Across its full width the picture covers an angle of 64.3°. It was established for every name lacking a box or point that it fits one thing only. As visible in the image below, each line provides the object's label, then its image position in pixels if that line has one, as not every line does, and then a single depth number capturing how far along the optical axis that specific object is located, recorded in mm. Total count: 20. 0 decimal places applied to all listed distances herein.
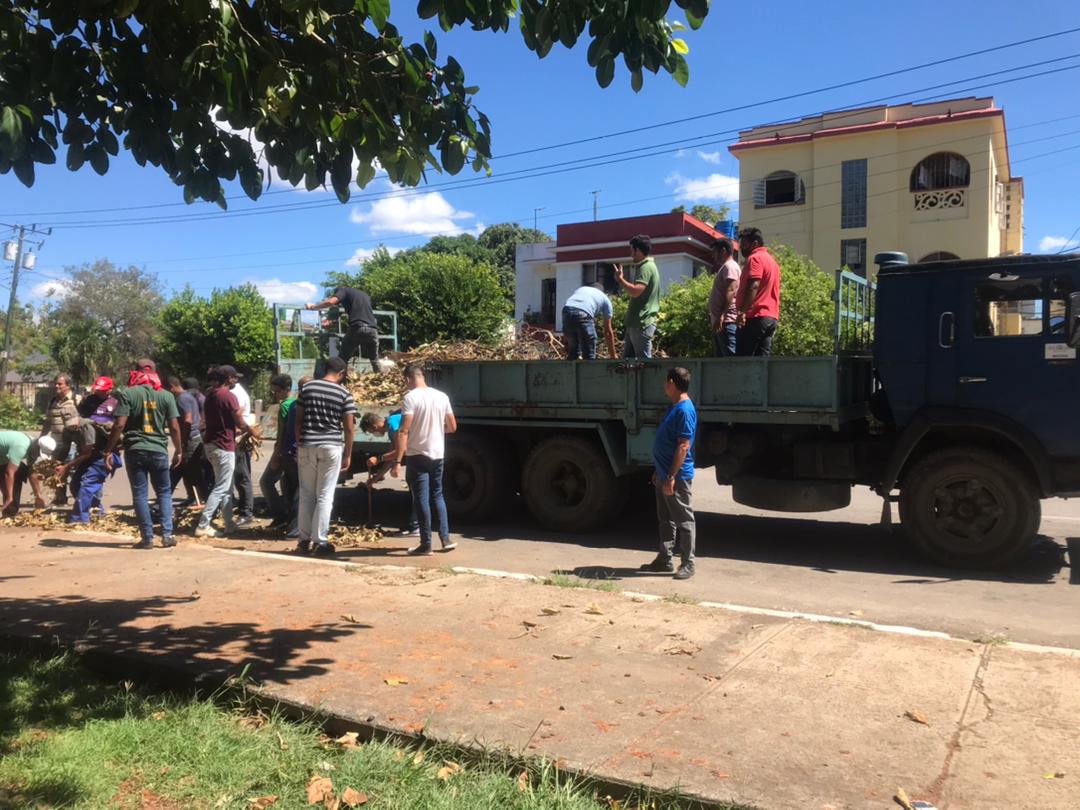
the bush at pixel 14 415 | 25438
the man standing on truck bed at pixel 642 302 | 8836
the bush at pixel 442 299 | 25219
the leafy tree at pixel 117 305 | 57719
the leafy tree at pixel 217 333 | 31172
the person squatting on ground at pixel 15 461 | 9570
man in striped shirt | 7656
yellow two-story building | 26859
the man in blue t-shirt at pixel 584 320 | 9289
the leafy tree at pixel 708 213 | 43822
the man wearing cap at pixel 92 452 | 9320
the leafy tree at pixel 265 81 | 4059
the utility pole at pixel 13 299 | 36969
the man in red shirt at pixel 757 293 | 8086
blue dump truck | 6887
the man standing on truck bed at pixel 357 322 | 10750
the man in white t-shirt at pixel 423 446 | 7672
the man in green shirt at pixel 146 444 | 7875
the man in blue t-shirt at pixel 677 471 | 6668
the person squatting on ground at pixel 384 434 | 8922
